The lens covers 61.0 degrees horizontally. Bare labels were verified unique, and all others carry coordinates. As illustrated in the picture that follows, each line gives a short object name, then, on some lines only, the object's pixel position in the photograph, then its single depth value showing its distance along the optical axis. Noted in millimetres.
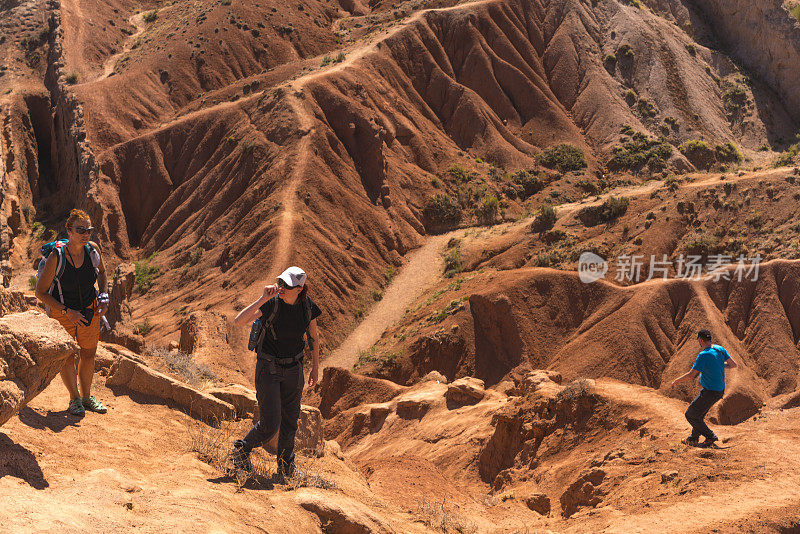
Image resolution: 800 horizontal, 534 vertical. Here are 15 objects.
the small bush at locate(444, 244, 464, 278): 33656
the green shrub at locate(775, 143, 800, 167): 32306
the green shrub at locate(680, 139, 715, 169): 49250
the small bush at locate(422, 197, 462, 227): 40531
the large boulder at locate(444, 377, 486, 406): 18266
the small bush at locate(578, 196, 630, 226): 31328
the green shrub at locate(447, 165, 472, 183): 43438
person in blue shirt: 10766
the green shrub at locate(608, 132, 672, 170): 46562
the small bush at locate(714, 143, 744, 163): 50125
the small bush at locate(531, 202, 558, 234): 32469
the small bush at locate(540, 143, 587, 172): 46656
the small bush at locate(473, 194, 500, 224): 41031
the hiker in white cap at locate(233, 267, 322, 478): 6801
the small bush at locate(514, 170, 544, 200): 44125
